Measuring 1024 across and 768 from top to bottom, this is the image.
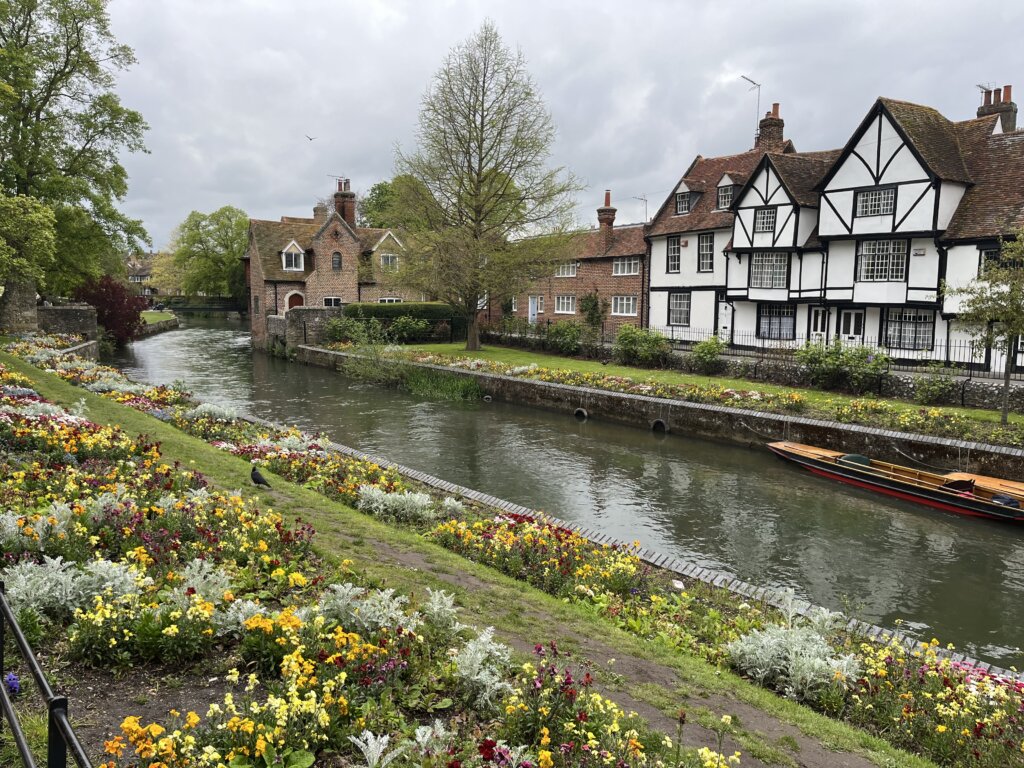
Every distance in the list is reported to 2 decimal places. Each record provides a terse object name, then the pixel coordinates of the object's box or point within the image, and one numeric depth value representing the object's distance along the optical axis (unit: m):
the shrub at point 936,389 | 22.23
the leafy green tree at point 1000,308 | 18.78
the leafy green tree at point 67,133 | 35.12
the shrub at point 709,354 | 29.30
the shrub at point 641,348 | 31.97
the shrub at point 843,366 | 23.91
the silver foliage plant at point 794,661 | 7.09
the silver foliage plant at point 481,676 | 5.49
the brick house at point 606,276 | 43.06
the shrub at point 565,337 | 37.72
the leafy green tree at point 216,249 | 99.69
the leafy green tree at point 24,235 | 23.98
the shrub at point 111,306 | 51.06
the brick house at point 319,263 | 55.41
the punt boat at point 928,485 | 15.65
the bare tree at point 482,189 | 38.59
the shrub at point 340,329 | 46.12
